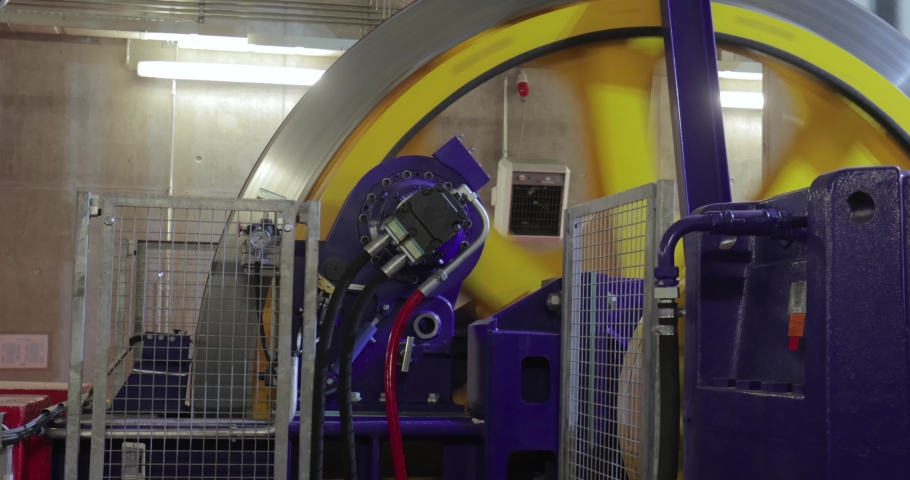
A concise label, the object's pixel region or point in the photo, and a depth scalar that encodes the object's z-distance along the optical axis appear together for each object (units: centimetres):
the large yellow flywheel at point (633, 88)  304
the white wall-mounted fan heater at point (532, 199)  322
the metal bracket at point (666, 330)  151
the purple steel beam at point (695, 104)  254
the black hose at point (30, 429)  192
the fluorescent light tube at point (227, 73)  477
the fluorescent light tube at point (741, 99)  516
